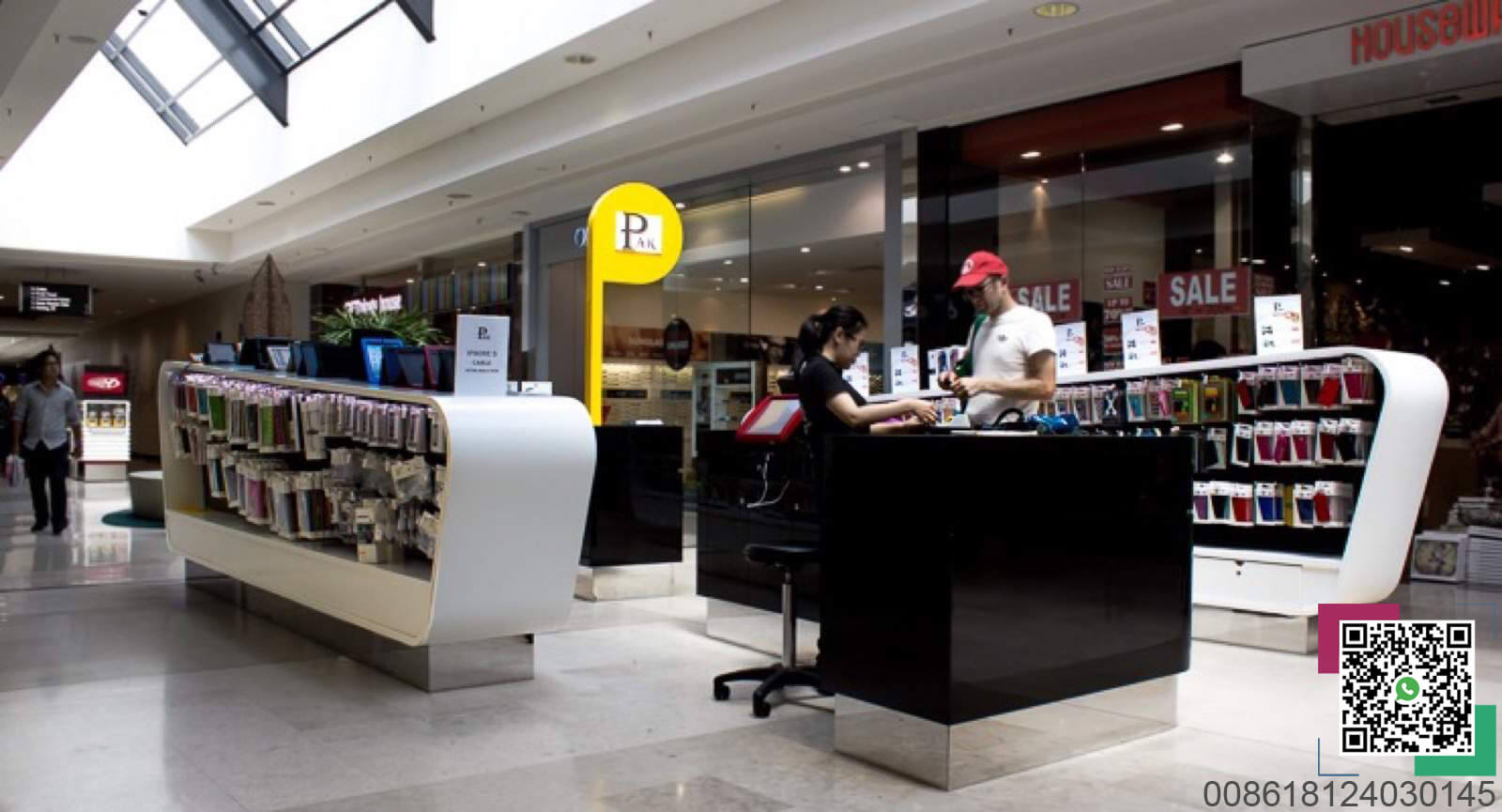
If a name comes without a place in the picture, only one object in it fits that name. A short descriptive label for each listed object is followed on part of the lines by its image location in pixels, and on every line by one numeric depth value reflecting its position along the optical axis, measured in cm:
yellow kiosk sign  841
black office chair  445
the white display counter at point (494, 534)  447
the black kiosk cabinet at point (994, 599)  362
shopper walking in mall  1095
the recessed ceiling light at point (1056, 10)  700
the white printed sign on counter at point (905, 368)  867
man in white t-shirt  502
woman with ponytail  463
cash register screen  546
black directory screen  1969
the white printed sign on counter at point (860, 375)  939
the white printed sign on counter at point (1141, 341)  642
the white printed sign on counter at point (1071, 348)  683
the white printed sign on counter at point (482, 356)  471
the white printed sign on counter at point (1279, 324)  602
